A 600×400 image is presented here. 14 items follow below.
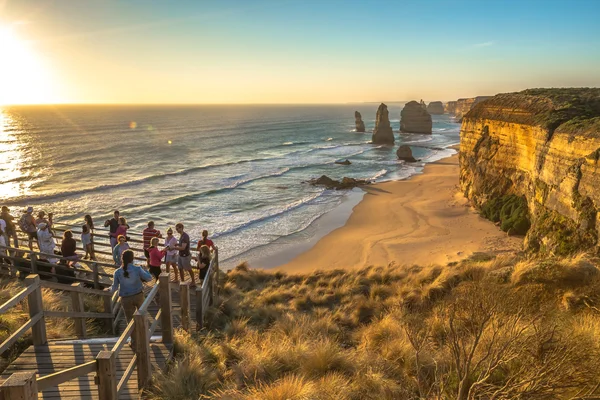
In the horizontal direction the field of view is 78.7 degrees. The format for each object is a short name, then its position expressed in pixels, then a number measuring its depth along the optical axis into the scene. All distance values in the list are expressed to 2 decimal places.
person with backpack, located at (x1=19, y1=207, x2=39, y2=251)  12.02
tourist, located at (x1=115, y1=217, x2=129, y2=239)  11.13
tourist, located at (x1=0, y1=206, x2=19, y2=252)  11.63
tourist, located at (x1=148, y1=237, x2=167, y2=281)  9.23
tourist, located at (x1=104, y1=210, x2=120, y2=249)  11.57
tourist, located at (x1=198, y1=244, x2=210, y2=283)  9.80
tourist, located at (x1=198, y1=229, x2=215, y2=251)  10.42
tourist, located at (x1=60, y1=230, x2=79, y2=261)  9.72
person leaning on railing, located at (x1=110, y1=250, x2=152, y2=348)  6.10
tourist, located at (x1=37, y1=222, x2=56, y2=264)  10.23
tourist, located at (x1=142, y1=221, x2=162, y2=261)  10.99
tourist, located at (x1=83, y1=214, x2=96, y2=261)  11.83
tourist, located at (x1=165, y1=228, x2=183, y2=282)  10.65
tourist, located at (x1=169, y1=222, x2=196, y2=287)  10.36
